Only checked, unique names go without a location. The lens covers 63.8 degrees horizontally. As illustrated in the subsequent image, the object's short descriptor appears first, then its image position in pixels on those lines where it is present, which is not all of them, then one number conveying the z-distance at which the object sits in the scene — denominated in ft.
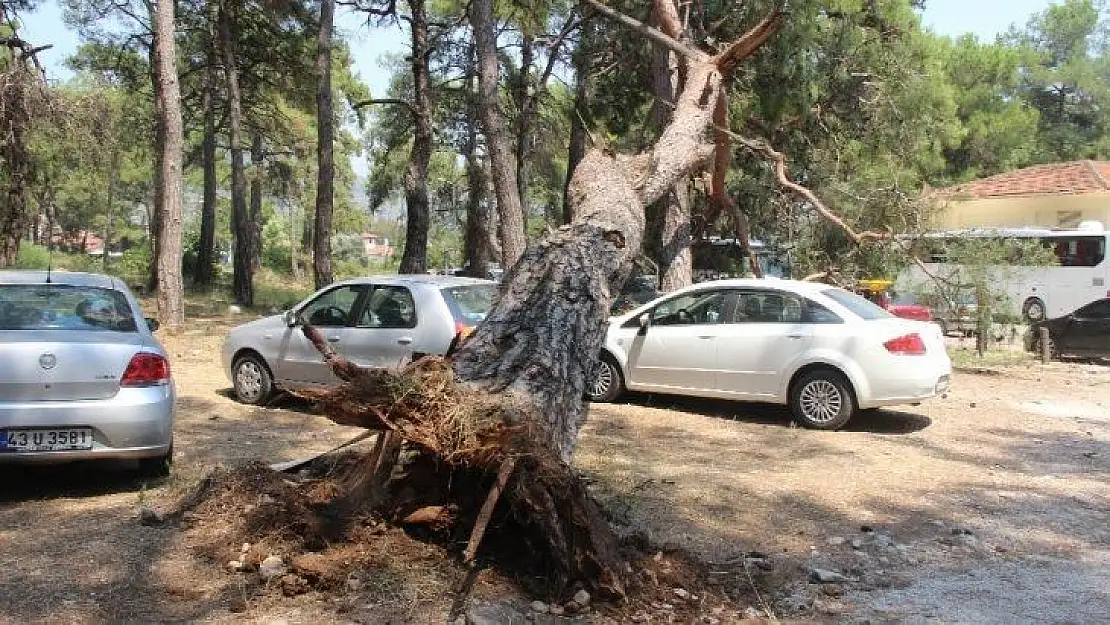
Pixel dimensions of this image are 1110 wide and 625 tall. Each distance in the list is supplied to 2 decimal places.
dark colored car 51.67
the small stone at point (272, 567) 14.03
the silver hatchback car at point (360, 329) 28.45
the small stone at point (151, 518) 17.11
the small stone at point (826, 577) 16.06
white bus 78.74
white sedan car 28.84
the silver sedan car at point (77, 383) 18.13
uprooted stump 13.89
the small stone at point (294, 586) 13.60
